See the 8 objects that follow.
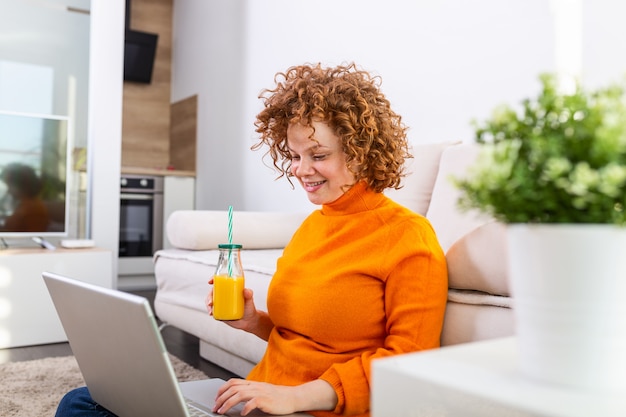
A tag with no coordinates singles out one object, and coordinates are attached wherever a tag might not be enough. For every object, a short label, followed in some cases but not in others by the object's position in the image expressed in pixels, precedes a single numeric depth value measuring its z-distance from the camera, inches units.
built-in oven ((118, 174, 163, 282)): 198.4
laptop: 31.7
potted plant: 19.1
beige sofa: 46.0
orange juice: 47.7
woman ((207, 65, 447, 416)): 40.4
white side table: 19.4
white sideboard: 125.0
